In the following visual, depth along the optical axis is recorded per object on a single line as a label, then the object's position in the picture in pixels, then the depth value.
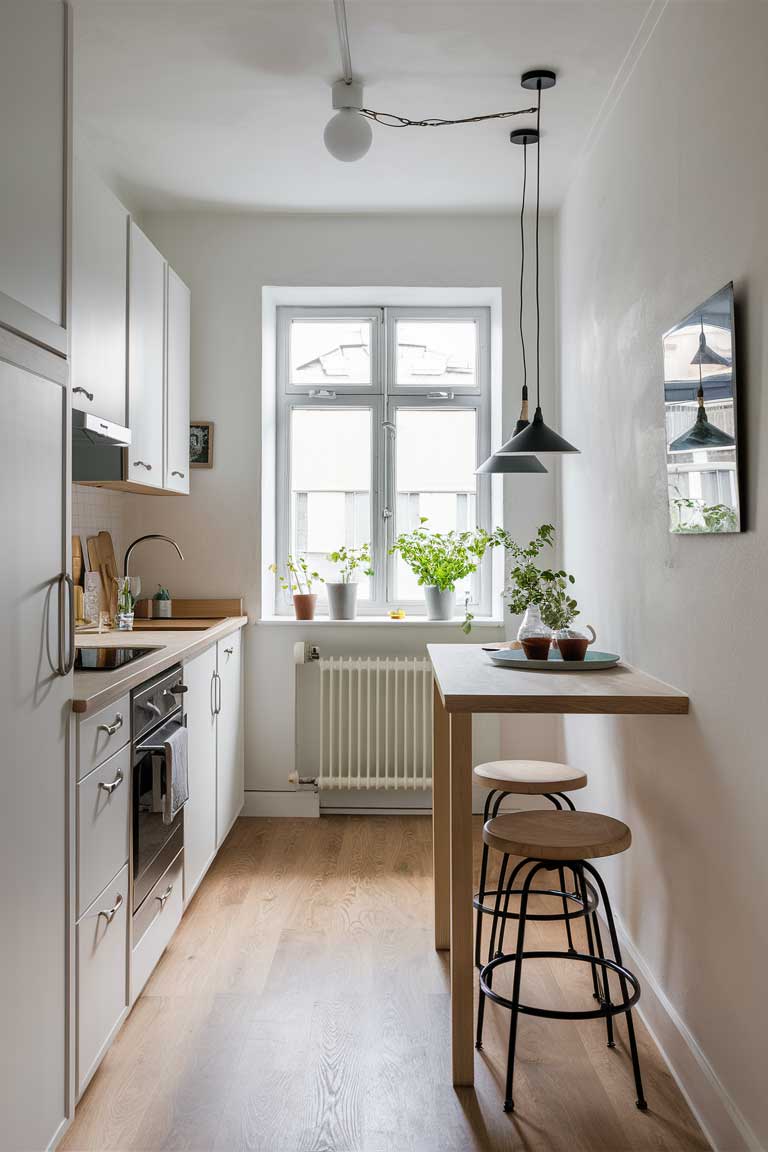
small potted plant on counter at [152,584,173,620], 3.89
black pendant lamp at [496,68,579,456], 2.63
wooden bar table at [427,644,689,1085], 2.05
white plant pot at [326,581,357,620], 4.17
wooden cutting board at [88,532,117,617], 3.62
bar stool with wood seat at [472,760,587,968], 2.46
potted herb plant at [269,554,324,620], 4.12
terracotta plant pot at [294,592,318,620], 4.12
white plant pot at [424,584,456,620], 4.15
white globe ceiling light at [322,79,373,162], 2.81
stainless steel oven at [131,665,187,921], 2.33
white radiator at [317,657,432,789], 4.04
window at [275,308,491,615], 4.41
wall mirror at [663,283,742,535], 1.81
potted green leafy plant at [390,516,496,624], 4.12
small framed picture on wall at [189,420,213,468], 4.09
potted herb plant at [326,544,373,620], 4.18
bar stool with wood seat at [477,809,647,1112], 1.97
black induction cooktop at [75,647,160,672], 2.39
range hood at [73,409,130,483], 2.97
